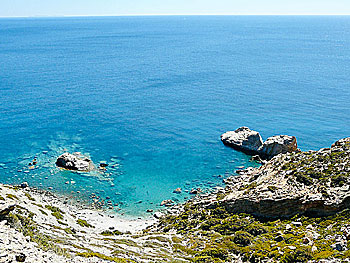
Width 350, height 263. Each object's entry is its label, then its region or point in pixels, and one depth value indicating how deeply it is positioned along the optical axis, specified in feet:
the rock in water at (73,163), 220.43
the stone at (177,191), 202.24
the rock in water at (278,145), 237.25
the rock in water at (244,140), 252.62
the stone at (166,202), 189.26
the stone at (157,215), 175.31
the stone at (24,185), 195.33
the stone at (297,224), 120.03
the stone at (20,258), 81.27
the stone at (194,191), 199.60
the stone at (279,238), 110.57
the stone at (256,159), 237.78
